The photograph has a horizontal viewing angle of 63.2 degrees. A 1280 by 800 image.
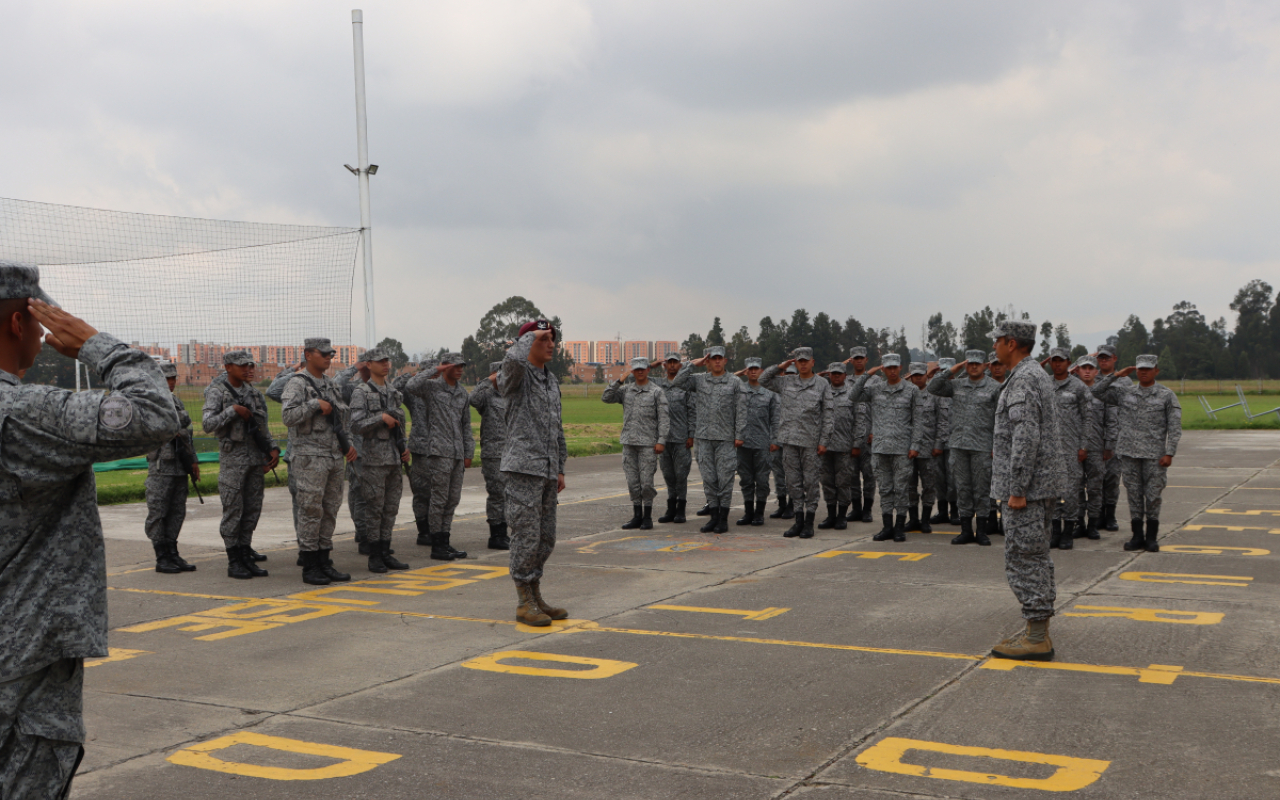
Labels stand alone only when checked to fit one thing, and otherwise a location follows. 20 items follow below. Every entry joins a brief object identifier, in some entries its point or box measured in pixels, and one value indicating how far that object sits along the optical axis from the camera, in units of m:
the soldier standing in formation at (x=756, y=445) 12.44
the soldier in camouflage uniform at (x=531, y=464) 6.97
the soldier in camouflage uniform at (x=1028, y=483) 6.02
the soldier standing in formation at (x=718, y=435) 11.67
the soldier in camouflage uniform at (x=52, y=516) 2.38
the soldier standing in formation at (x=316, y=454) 8.48
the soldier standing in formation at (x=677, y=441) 12.55
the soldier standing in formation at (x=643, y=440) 11.85
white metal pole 13.52
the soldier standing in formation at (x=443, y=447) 9.81
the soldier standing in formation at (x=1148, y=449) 10.09
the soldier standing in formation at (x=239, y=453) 8.90
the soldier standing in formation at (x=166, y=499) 9.14
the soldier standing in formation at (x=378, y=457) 9.18
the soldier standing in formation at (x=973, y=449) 10.66
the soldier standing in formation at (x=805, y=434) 11.23
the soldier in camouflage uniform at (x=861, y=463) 11.99
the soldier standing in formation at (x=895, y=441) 10.97
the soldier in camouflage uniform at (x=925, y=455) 11.13
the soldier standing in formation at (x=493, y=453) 10.41
